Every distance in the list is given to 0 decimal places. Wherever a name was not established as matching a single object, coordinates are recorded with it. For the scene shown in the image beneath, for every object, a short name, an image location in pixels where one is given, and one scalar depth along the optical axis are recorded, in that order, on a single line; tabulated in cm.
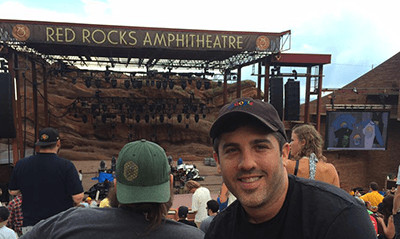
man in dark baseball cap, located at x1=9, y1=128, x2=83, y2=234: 303
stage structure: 1172
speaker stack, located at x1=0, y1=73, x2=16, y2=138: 1073
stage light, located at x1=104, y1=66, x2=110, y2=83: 1789
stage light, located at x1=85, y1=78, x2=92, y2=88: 1756
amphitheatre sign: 1141
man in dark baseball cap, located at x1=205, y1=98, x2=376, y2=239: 115
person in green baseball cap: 133
